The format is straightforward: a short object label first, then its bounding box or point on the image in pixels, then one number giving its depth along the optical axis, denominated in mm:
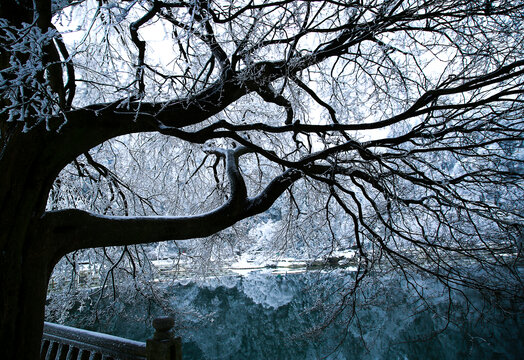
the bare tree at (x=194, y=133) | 1890
